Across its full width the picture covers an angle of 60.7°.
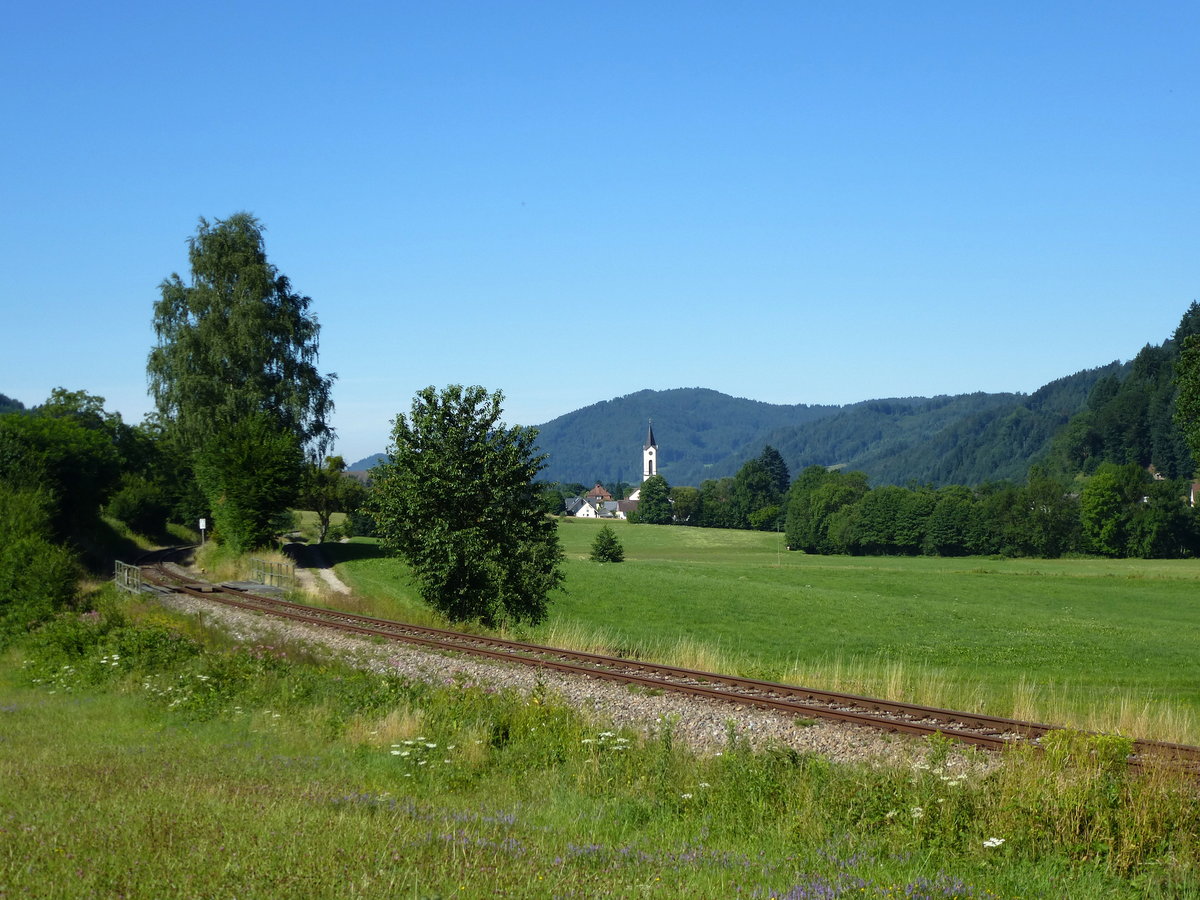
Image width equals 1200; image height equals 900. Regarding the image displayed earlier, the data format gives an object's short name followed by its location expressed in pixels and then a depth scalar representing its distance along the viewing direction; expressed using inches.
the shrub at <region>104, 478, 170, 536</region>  2861.7
